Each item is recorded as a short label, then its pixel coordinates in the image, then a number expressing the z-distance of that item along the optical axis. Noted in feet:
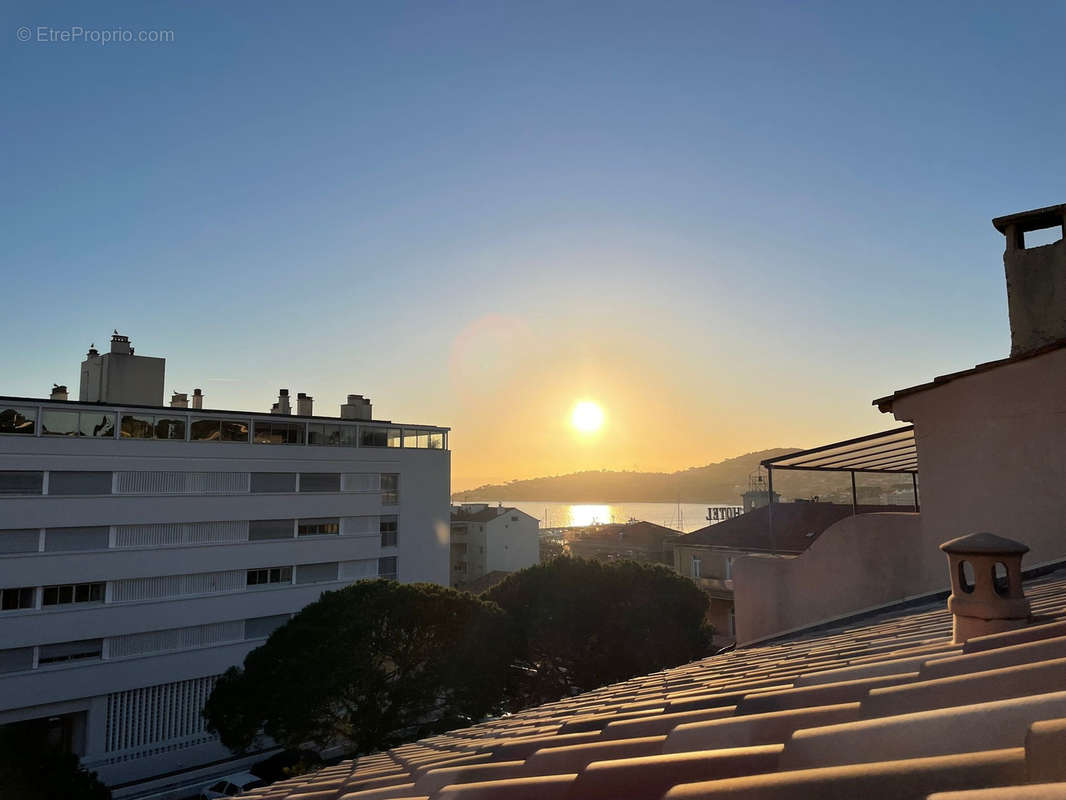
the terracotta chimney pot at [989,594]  10.56
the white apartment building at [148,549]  89.81
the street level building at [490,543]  228.43
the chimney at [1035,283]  29.86
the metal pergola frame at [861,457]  31.19
